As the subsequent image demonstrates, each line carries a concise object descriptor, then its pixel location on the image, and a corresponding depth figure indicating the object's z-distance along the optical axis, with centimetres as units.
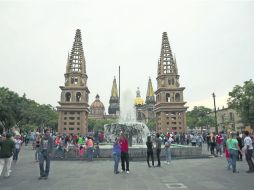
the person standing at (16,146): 1689
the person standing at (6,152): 1119
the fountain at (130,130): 2767
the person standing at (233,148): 1228
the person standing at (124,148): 1255
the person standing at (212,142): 2116
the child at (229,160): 1299
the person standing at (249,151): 1214
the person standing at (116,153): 1226
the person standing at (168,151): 1616
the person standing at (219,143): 2039
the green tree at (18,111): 4588
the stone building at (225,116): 9175
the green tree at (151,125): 12262
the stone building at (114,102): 15112
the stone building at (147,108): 15062
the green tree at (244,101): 4447
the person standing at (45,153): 1092
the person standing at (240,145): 1667
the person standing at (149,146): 1441
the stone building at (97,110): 17892
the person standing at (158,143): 1529
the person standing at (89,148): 1833
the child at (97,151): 2038
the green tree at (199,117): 9219
